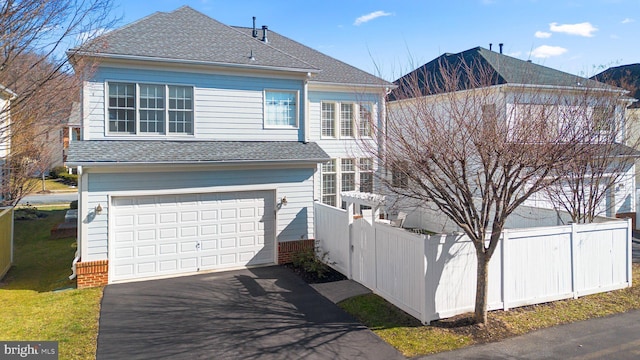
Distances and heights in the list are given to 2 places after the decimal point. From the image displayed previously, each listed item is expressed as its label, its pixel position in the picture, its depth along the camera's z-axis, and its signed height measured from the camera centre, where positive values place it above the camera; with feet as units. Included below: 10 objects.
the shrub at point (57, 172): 123.43 +2.76
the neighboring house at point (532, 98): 26.08 +6.20
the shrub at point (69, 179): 120.16 +0.67
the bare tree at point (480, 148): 23.61 +1.89
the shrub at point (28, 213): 69.89 -5.51
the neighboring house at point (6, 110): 27.40 +4.61
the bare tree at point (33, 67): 25.31 +7.87
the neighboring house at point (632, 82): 50.94 +18.02
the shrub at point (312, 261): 38.24 -7.73
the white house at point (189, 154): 35.96 +2.52
